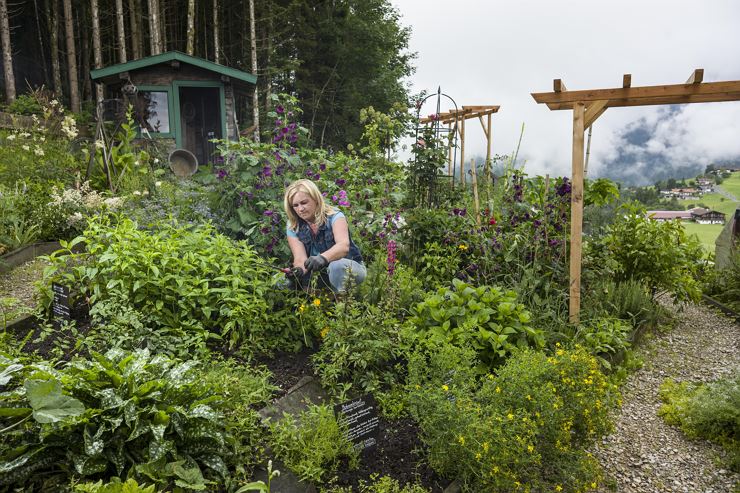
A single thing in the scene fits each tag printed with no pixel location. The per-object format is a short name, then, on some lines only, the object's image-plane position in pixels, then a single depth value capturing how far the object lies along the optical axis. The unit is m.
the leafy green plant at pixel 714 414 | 3.44
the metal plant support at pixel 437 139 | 5.80
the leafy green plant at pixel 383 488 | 2.39
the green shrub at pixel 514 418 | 2.47
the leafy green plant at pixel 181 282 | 3.23
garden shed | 9.67
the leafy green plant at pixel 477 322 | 3.36
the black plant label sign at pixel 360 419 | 2.63
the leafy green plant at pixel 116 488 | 1.80
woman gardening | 3.52
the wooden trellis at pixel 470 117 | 8.32
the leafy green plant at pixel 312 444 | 2.45
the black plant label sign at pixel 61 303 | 3.53
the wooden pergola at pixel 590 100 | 4.43
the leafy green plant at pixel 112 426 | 2.02
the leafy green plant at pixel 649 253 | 5.49
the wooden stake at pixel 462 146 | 8.28
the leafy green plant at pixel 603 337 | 4.30
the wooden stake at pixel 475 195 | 5.47
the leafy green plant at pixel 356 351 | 3.06
